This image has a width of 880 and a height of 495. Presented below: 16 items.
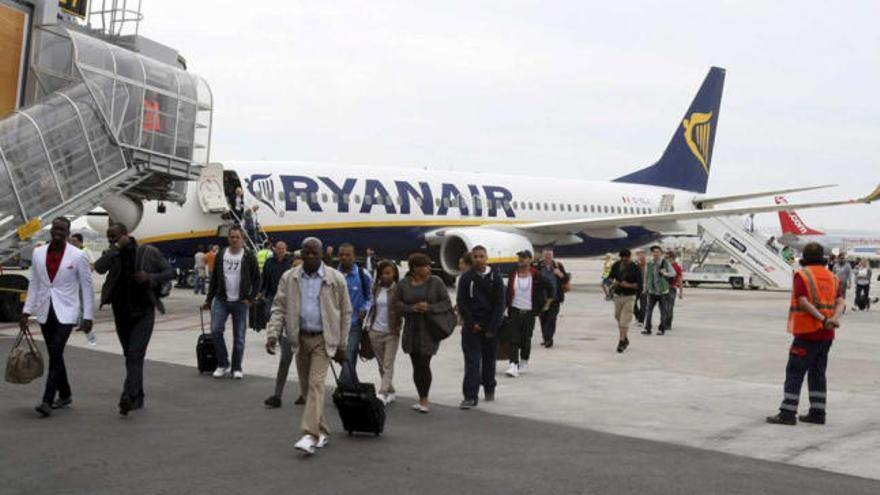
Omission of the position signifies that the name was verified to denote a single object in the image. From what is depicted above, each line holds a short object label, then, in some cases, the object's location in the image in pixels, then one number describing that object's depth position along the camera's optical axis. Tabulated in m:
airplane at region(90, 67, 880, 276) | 20.45
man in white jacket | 7.73
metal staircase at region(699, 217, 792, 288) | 30.59
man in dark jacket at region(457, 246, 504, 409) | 8.60
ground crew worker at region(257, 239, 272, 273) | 16.30
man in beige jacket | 6.74
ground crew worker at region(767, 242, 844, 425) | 8.05
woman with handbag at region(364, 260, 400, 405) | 8.63
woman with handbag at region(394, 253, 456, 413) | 8.17
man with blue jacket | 8.81
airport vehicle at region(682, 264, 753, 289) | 36.25
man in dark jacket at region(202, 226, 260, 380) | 10.18
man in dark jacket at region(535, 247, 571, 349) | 13.56
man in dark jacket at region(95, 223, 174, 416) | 7.86
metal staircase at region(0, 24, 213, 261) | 12.77
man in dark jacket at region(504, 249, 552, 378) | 11.17
